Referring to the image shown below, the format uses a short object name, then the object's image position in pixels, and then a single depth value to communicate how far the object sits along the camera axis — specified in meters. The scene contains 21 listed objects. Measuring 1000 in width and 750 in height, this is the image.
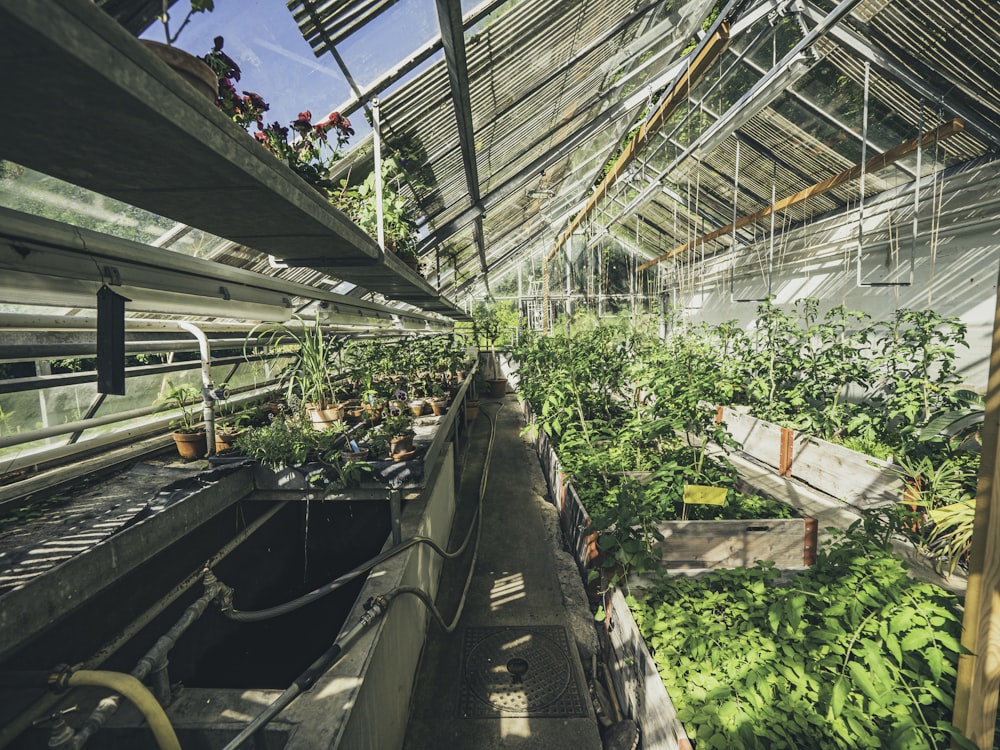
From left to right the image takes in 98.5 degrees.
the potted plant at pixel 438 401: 3.93
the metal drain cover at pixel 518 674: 2.21
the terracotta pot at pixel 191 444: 2.26
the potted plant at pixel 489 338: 13.56
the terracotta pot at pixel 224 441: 2.34
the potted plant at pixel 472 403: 7.71
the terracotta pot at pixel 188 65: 1.01
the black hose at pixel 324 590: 1.74
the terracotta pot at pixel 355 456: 2.34
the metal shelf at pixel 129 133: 0.54
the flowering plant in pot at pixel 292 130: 1.47
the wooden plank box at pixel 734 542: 2.62
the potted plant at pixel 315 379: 2.75
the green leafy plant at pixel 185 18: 0.89
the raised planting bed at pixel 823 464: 3.65
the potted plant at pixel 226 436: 2.34
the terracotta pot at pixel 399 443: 2.45
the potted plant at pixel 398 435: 2.45
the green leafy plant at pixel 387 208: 2.51
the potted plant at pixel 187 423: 2.27
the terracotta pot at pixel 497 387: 11.23
